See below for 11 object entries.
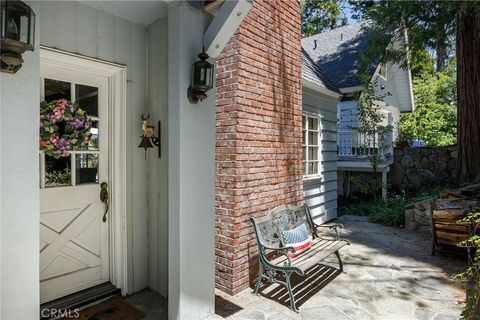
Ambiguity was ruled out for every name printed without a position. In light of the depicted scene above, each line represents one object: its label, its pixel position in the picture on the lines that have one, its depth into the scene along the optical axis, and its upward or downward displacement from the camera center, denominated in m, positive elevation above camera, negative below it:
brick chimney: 3.48 +0.36
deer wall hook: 3.10 +0.28
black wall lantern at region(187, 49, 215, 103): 2.63 +0.77
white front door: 2.81 -0.37
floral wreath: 2.66 +0.35
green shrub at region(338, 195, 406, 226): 7.00 -1.38
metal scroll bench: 3.23 -1.13
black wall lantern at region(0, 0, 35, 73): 1.77 +0.83
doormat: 2.81 -1.48
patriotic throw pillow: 3.74 -1.03
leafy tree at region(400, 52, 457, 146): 12.49 +2.17
